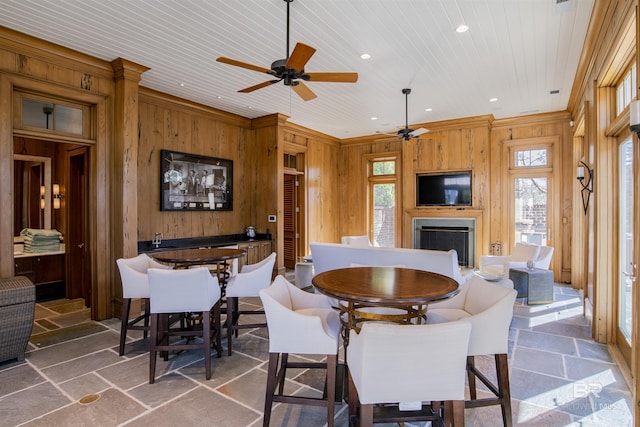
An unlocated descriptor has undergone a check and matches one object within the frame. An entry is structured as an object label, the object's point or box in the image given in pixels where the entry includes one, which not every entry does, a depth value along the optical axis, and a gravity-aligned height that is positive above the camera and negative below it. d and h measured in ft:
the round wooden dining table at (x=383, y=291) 6.13 -1.52
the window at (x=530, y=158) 21.53 +3.40
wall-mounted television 23.15 +1.56
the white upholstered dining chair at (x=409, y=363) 4.92 -2.25
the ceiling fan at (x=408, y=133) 18.43 +4.26
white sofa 12.30 -1.85
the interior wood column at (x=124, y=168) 13.64 +1.78
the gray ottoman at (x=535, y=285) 15.58 -3.40
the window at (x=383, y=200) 27.14 +0.90
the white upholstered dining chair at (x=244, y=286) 10.58 -2.35
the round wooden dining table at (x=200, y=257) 10.46 -1.44
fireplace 22.84 -1.70
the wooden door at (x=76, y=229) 15.02 -0.77
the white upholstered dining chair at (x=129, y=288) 10.55 -2.38
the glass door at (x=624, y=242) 10.06 -0.94
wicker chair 9.65 -3.03
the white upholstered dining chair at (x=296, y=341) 6.50 -2.48
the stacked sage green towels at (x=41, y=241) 16.31 -1.39
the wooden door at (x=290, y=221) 25.42 -0.72
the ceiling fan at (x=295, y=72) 9.33 +4.18
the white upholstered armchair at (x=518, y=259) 17.10 -2.59
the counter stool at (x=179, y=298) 8.96 -2.32
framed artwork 17.65 +1.63
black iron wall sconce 14.14 +1.44
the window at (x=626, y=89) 9.08 +3.50
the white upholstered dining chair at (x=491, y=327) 6.27 -2.28
